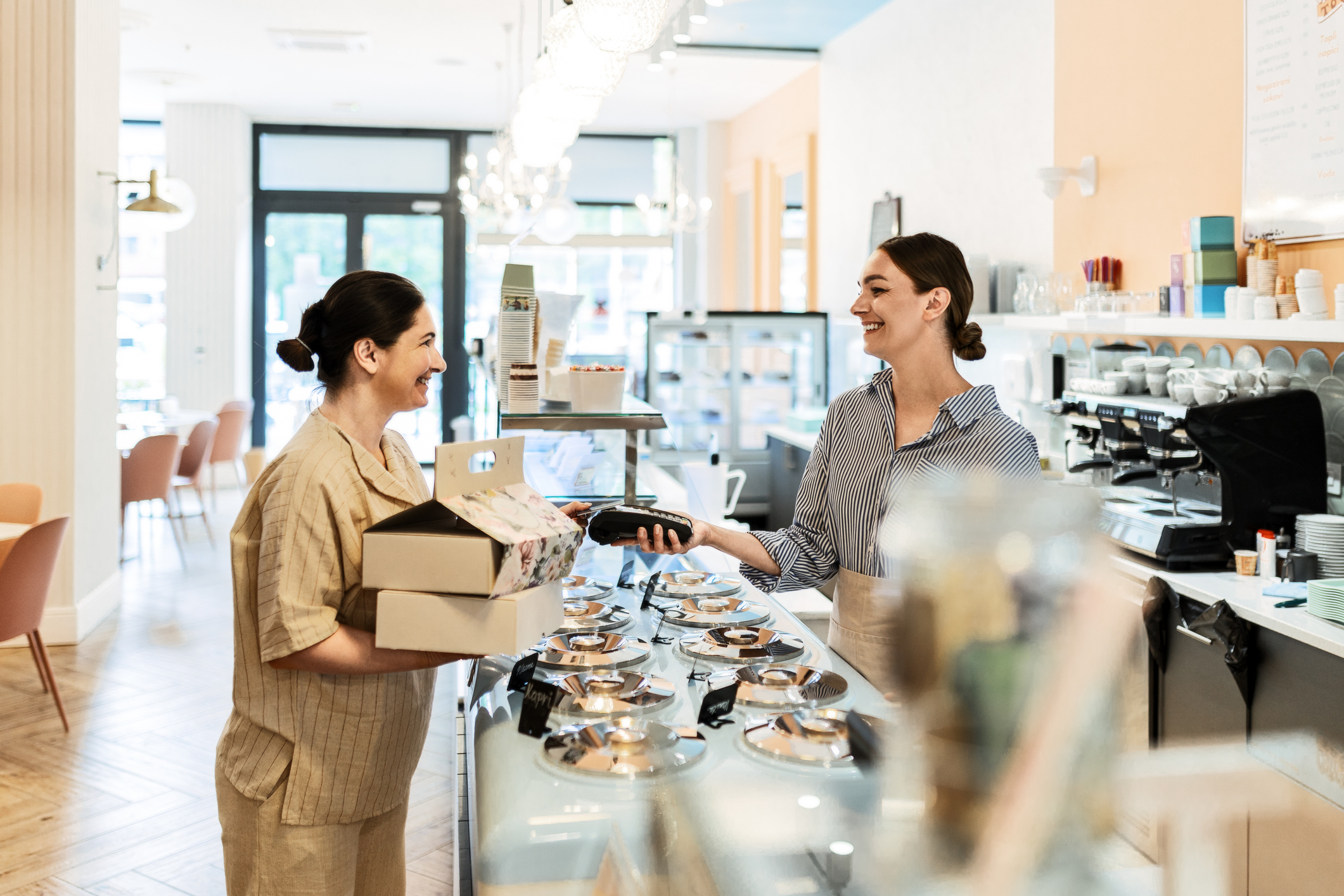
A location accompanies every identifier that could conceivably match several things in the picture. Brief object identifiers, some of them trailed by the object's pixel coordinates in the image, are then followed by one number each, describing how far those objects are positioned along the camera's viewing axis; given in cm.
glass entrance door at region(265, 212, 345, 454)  1163
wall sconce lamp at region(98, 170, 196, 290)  593
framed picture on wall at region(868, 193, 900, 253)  671
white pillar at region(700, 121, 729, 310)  1115
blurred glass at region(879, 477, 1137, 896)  54
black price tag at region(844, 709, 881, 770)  118
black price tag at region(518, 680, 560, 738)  149
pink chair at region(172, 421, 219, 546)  811
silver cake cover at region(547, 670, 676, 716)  155
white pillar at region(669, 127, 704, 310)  1171
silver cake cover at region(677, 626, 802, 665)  180
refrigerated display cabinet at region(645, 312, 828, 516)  790
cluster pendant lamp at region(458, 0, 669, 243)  242
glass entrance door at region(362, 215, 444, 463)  1182
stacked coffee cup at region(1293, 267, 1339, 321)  313
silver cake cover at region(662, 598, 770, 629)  203
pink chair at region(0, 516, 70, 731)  399
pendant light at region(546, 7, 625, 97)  283
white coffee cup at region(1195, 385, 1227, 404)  339
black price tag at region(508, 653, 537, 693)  173
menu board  318
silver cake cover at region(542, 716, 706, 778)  135
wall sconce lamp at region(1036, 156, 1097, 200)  453
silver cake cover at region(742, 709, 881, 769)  133
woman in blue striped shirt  203
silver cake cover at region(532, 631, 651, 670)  175
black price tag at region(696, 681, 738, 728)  150
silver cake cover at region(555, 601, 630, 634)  199
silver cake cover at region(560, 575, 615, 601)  220
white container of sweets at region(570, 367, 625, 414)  258
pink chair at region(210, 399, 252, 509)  866
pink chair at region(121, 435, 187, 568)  704
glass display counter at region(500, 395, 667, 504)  245
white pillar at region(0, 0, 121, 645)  530
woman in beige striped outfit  158
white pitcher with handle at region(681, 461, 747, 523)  359
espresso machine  298
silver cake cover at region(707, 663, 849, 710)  156
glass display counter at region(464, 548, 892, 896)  109
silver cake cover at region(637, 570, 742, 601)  225
